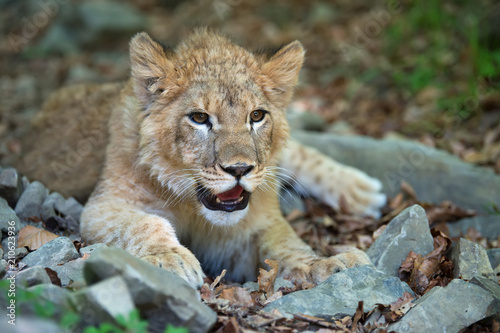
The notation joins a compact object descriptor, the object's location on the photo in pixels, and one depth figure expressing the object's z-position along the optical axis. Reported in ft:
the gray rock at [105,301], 18.80
